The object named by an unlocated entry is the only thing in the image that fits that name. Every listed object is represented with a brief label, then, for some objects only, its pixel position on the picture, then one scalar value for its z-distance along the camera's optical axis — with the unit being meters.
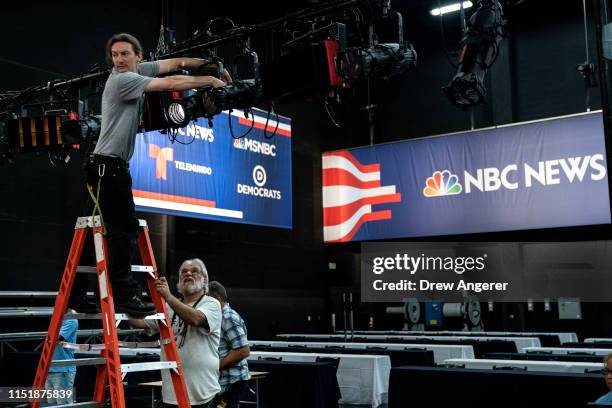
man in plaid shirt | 3.95
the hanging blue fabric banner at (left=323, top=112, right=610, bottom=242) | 12.49
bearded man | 3.13
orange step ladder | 2.56
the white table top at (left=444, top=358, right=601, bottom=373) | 6.90
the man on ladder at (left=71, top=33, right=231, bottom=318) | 2.71
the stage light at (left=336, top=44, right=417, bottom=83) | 6.48
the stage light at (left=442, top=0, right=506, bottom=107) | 6.16
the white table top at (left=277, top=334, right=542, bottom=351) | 11.59
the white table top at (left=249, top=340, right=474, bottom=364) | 9.96
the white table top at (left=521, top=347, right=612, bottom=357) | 8.83
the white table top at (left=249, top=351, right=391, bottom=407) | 8.38
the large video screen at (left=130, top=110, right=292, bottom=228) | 11.14
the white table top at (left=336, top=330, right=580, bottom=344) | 13.25
